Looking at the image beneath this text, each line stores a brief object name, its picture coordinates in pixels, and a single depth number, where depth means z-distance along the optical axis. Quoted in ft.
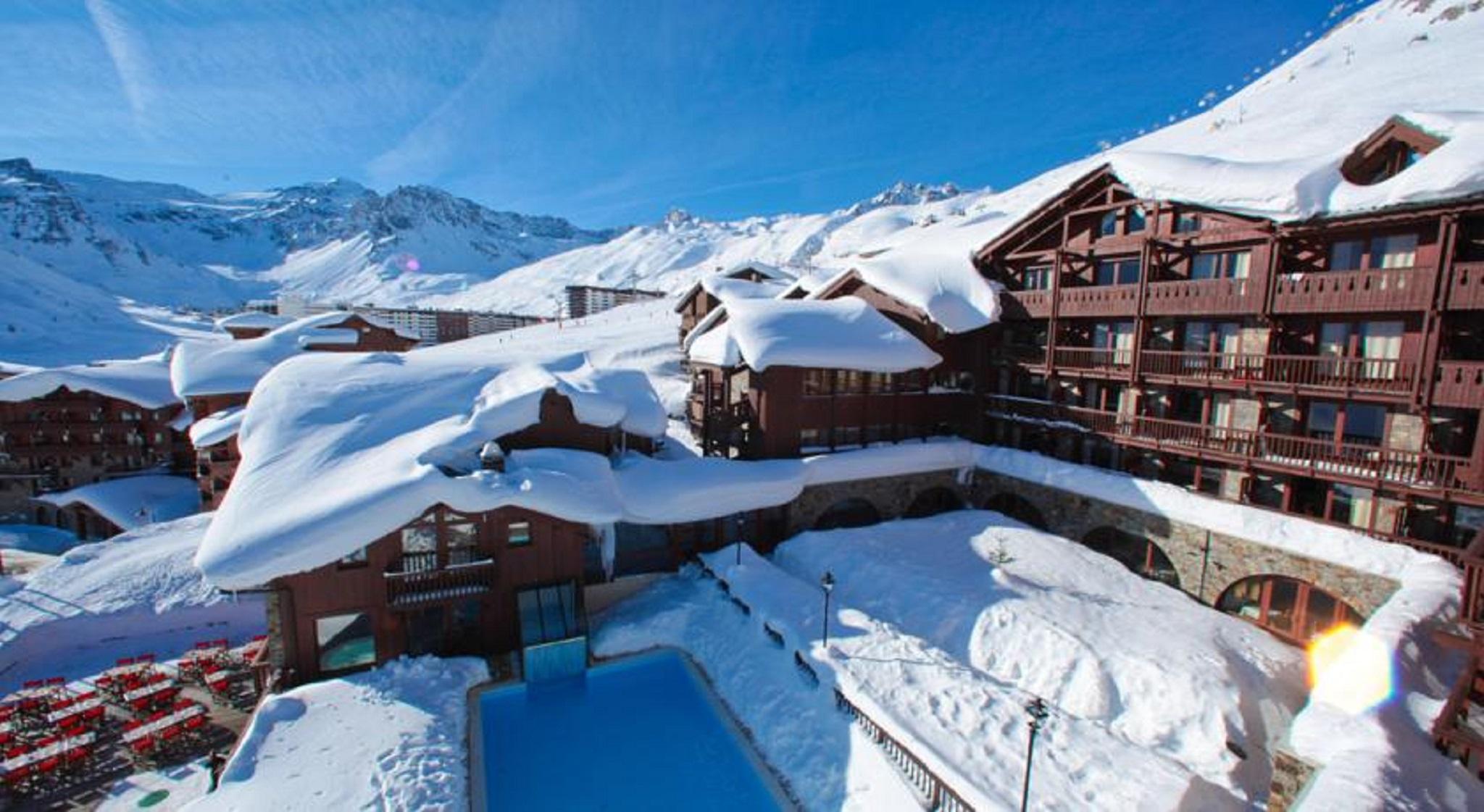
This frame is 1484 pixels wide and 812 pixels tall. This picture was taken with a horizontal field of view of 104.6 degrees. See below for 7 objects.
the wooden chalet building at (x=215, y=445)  78.07
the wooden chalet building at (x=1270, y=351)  44.47
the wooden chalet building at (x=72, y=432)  112.16
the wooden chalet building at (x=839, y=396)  65.31
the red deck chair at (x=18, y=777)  39.06
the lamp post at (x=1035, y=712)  25.68
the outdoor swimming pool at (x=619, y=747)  33.24
